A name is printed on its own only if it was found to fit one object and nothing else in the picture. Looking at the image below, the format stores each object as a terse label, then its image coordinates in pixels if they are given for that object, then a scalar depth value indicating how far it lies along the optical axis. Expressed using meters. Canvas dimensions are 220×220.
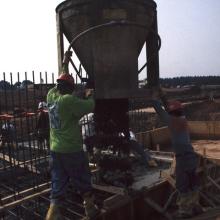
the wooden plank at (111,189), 3.84
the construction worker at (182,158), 3.90
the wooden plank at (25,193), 3.69
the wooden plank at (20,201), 3.40
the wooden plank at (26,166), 4.95
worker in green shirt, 3.10
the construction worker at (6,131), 6.63
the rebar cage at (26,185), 3.74
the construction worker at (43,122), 6.12
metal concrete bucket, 3.65
